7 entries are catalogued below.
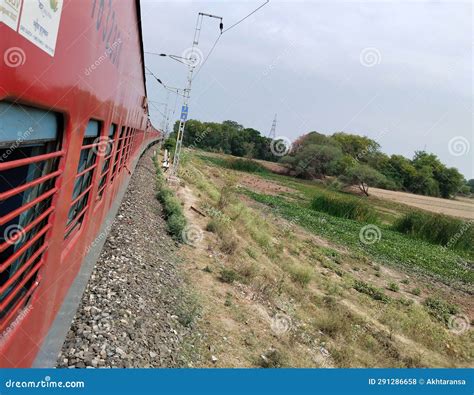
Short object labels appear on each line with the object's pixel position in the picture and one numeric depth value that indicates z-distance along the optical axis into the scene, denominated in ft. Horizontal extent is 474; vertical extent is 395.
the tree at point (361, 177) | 201.64
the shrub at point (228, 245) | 33.10
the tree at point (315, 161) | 222.07
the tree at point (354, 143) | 323.16
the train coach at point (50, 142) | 4.92
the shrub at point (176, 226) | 31.30
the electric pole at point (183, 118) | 54.88
